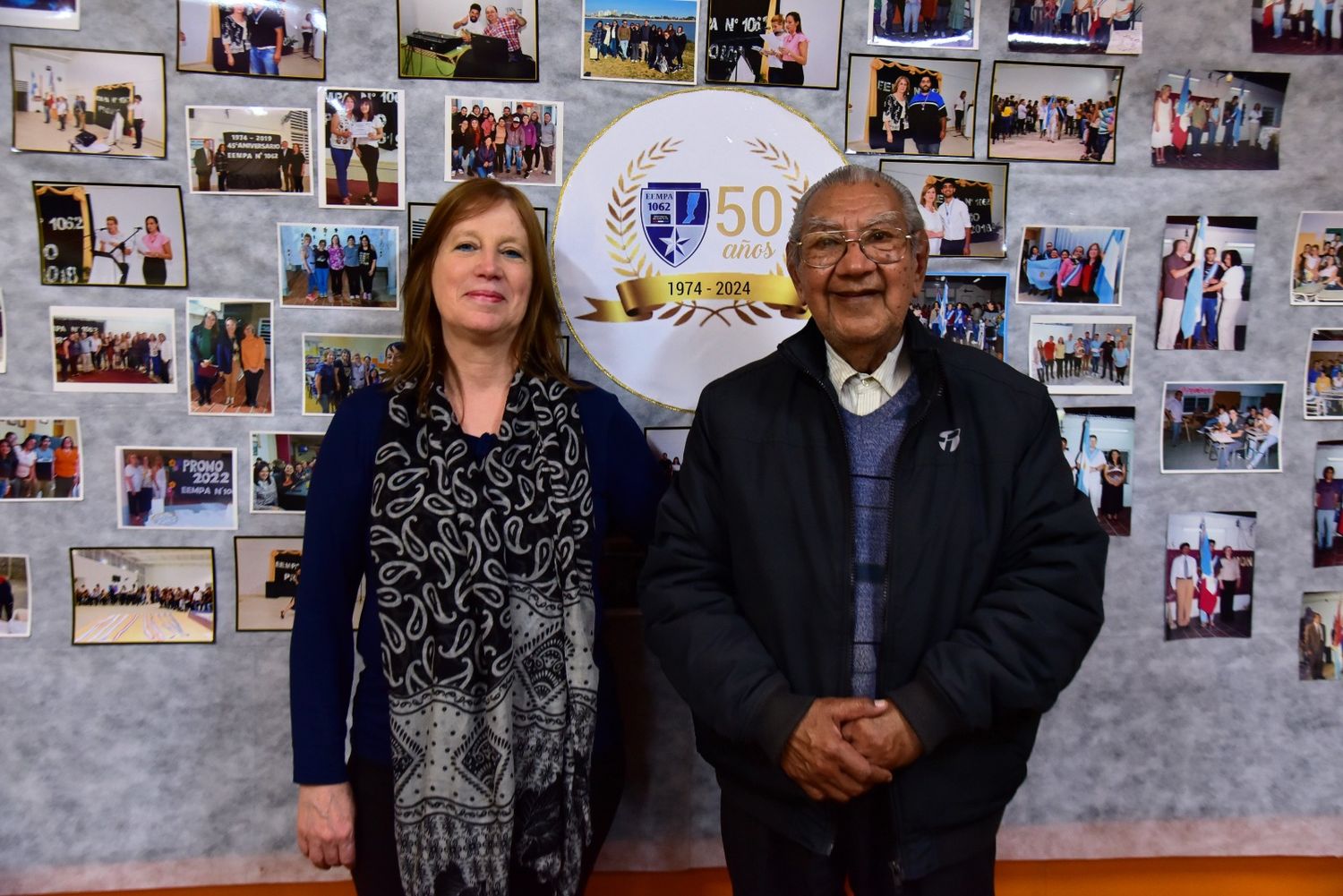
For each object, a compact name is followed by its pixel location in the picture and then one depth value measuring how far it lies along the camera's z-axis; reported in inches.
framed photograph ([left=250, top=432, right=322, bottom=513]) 63.3
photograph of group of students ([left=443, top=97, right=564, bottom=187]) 61.8
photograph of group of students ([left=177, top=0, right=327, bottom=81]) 60.3
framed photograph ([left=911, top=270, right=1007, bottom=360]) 66.2
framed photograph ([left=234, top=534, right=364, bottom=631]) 63.8
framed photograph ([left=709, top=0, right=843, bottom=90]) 63.1
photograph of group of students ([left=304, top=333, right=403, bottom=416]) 63.0
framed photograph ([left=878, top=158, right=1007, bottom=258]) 65.4
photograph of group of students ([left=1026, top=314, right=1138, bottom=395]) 67.2
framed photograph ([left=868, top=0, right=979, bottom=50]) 63.8
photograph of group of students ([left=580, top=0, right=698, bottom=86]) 62.3
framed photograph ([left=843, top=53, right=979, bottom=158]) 64.1
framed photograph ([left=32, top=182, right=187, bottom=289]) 60.8
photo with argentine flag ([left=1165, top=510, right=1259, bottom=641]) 69.1
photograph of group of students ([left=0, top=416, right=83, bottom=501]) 61.9
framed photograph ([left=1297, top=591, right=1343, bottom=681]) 70.9
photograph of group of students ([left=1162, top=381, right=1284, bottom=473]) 68.5
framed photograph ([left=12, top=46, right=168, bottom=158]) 60.0
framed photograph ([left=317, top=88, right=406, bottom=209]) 61.2
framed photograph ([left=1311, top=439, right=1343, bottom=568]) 70.1
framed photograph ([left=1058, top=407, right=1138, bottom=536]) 67.9
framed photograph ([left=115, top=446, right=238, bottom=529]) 62.8
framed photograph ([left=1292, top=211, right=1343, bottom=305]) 68.5
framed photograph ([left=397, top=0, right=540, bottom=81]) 61.2
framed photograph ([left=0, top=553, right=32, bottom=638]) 62.9
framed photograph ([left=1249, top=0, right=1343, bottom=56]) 66.9
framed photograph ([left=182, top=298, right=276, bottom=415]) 62.3
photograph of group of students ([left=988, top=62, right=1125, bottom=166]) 65.5
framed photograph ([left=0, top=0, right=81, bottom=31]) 59.4
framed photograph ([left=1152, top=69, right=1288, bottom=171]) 66.8
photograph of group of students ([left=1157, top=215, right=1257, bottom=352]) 67.5
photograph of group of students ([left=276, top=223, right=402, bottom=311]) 62.0
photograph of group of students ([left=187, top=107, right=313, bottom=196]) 60.9
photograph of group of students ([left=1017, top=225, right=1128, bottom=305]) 66.4
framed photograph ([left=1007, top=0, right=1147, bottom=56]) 65.4
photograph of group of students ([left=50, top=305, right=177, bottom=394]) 61.8
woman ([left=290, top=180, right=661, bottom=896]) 47.2
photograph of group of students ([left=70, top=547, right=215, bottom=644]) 63.3
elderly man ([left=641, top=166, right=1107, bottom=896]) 42.3
